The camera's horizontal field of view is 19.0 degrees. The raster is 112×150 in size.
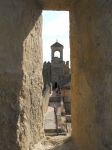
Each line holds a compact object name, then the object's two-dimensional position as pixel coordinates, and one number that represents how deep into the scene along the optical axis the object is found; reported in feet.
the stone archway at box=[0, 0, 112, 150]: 7.60
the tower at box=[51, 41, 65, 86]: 134.62
